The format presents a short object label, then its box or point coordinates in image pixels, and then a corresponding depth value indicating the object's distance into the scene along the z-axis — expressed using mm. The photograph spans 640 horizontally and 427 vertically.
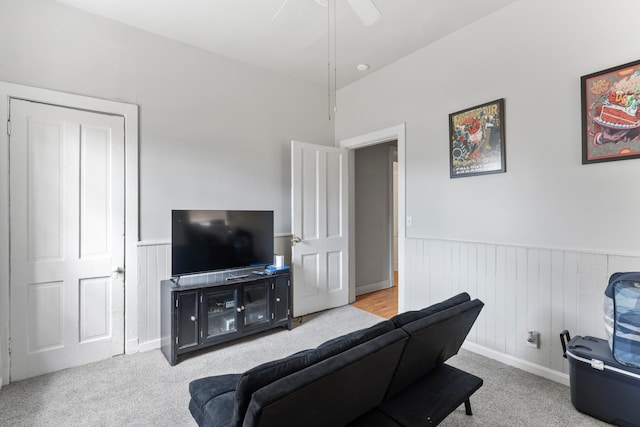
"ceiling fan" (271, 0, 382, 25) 1762
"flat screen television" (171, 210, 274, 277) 2746
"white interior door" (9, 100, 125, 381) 2348
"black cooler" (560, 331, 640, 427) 1692
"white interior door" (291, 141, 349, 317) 3666
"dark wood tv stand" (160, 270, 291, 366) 2623
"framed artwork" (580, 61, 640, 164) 1966
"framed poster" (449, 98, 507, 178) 2596
